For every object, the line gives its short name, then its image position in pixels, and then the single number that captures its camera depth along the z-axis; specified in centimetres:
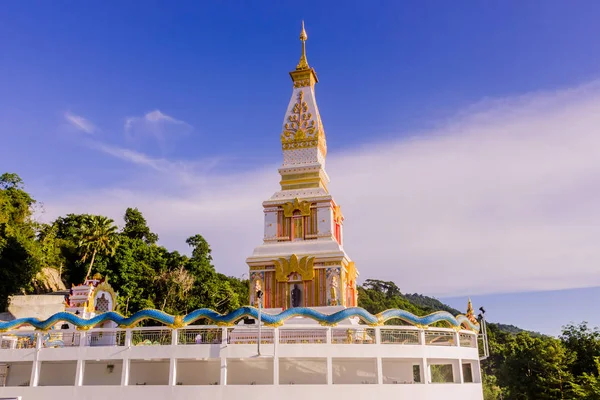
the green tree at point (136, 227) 5650
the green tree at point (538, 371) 3406
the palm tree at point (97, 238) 4588
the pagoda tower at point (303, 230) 2739
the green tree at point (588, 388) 2762
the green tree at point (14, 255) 3762
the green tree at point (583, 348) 3581
